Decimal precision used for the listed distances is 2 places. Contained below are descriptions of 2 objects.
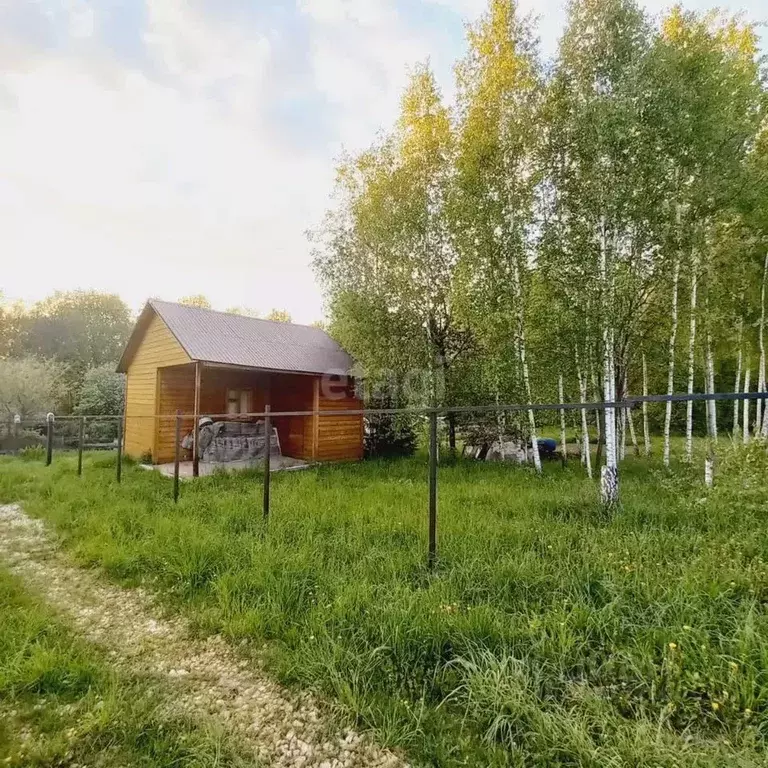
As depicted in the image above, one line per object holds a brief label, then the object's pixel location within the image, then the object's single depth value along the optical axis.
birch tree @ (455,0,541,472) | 7.34
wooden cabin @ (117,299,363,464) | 9.64
